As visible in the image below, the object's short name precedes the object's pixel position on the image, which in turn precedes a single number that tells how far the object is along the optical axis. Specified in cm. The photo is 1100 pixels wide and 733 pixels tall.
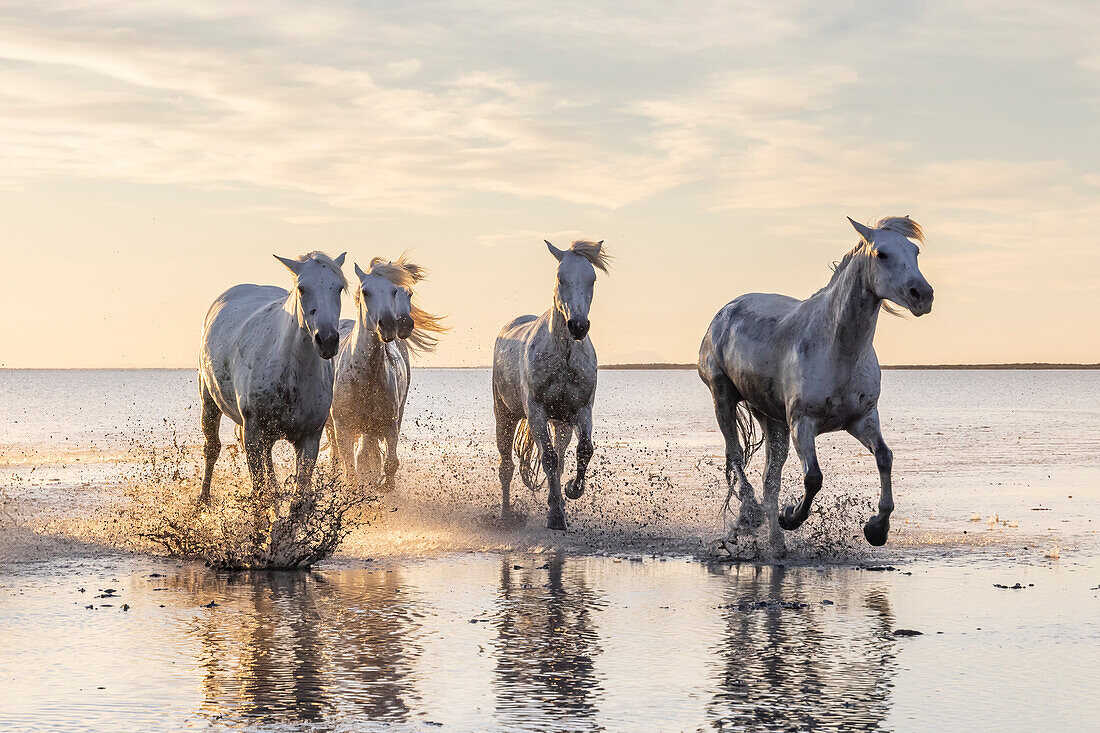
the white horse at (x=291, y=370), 1898
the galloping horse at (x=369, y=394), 2347
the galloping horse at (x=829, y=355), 1837
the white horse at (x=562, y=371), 2264
